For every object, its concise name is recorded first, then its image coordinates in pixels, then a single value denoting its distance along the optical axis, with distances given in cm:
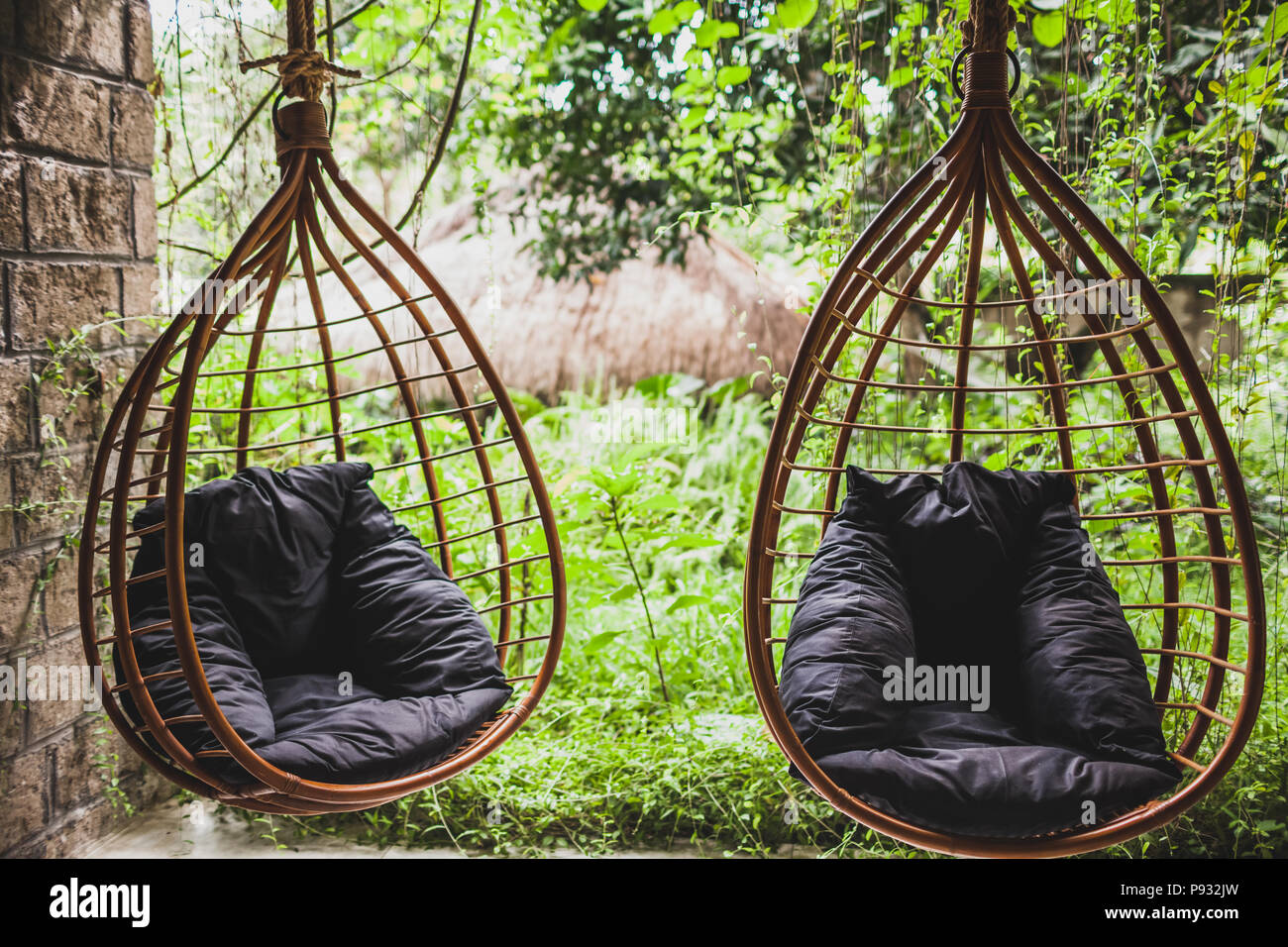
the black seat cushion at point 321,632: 146
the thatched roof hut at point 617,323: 371
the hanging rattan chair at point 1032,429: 137
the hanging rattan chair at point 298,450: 136
